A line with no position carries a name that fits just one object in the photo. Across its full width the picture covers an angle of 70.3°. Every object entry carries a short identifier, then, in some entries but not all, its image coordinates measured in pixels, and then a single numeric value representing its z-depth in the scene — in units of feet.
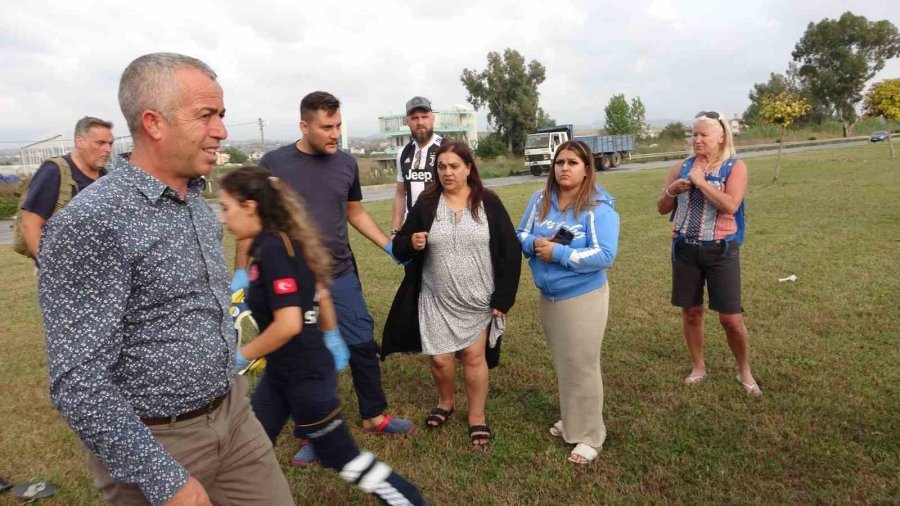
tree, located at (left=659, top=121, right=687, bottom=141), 196.85
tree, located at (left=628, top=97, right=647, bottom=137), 210.59
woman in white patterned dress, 12.74
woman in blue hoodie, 11.82
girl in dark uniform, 8.16
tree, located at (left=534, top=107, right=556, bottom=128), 184.12
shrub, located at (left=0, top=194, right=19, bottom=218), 75.82
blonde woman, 14.01
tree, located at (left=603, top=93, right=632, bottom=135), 195.11
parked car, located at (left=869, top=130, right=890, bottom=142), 153.58
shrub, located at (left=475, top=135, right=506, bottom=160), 165.68
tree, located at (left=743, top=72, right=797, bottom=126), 239.91
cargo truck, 107.86
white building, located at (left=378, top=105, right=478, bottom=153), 290.76
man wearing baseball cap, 15.74
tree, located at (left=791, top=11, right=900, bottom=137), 209.36
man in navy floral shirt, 4.86
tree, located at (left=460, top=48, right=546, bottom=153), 168.14
